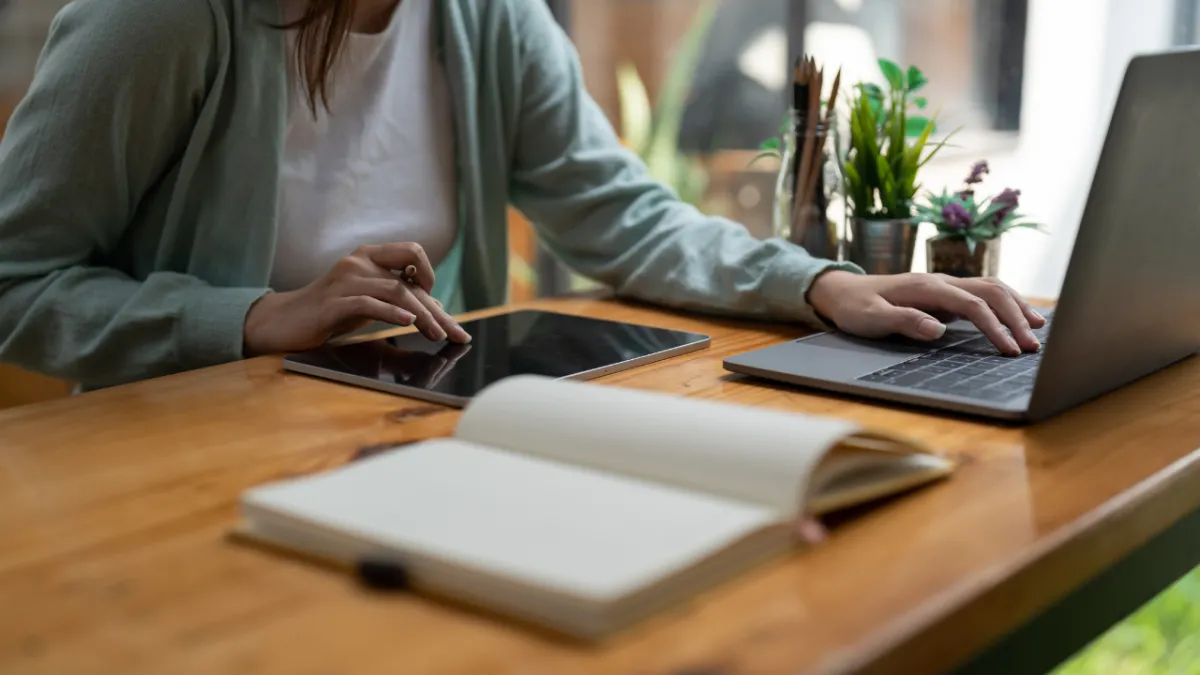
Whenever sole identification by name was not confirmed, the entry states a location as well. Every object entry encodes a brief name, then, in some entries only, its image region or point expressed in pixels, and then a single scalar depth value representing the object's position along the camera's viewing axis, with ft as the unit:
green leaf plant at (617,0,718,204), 9.14
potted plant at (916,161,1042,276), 3.79
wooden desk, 1.39
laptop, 2.19
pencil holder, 3.94
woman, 3.25
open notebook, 1.47
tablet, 2.78
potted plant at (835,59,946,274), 3.93
